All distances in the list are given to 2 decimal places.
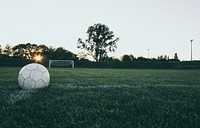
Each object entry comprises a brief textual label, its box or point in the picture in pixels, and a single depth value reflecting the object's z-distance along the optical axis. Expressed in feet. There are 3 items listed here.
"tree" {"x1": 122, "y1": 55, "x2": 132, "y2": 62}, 241.76
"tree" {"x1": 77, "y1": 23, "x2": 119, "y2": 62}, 198.49
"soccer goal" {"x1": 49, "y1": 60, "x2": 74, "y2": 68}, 115.59
